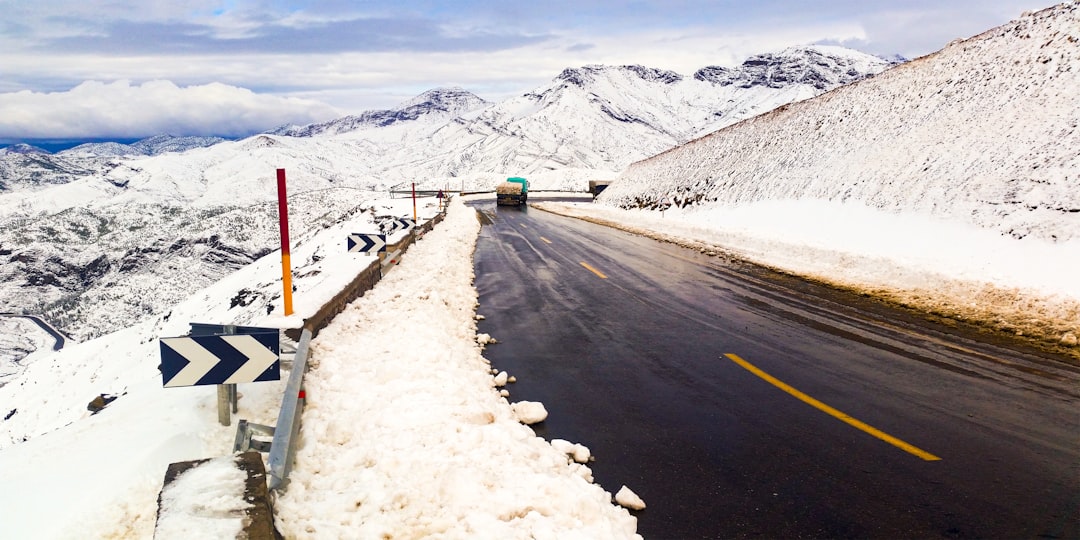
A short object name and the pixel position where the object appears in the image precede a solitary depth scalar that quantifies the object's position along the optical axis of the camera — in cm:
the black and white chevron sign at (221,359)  406
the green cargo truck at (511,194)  4750
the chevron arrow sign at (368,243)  1266
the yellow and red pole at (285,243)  686
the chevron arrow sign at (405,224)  1800
